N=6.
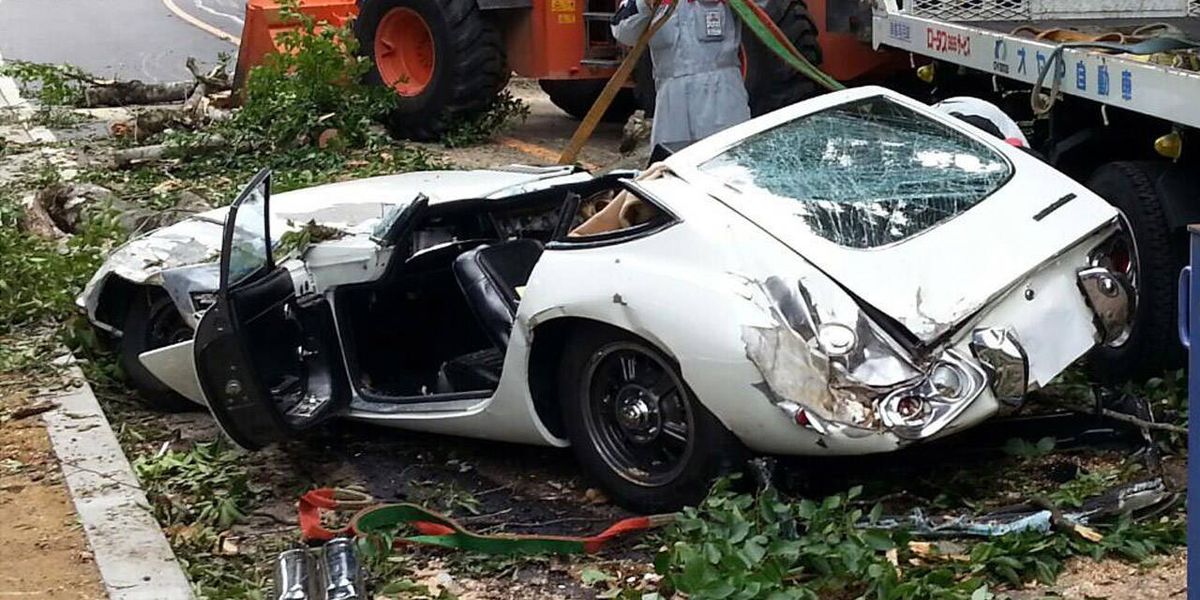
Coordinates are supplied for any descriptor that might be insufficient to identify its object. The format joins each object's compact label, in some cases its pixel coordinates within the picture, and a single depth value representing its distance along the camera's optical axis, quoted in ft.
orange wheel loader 34.71
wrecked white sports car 16.19
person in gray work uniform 28.86
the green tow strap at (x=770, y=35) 28.44
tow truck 19.90
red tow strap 16.85
